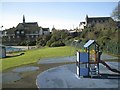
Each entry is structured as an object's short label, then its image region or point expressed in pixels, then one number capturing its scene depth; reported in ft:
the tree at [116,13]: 80.47
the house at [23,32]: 171.77
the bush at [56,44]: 101.62
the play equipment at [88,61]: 30.56
